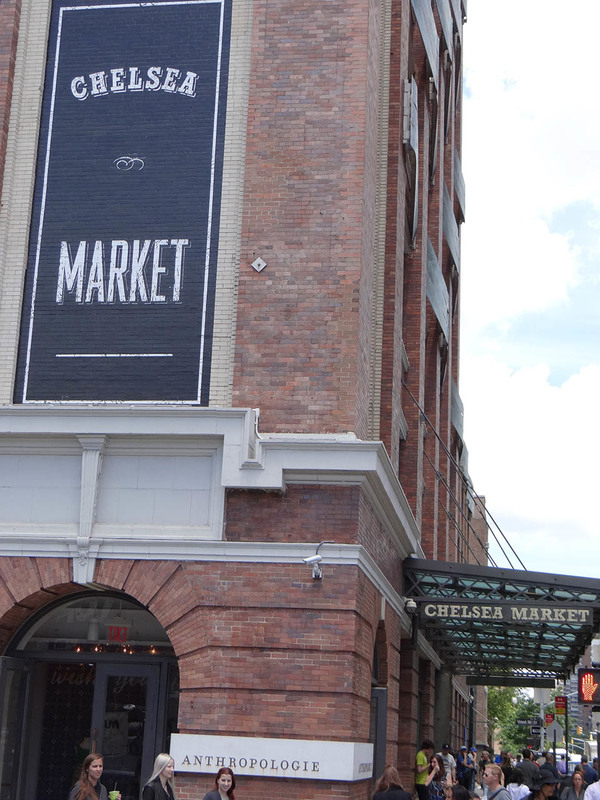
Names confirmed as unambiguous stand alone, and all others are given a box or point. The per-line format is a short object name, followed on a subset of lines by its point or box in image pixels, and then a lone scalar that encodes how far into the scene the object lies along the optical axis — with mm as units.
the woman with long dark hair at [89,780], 10172
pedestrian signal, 16453
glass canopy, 18422
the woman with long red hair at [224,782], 11195
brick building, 14414
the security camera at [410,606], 20281
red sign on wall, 16172
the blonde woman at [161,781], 10609
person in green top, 20688
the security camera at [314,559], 14406
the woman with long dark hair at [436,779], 19453
